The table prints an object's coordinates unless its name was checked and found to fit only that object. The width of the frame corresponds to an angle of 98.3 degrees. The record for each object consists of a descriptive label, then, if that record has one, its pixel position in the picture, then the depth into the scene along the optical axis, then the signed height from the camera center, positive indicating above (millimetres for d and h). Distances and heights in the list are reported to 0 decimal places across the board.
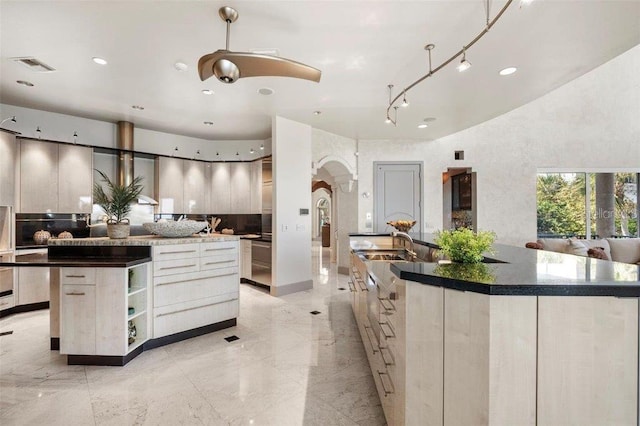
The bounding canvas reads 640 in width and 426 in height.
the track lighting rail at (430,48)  2602 +1594
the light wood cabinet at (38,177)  3850 +522
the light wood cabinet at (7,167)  3529 +600
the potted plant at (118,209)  2820 +46
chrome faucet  2835 -423
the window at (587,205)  6090 +216
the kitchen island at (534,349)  1151 -579
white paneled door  6215 +497
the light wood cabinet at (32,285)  3725 -991
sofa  5039 -589
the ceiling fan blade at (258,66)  1946 +1111
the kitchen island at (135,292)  2395 -757
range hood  4785 +1060
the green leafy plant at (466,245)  1678 -185
